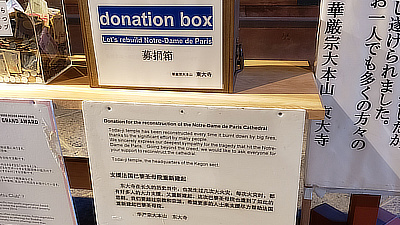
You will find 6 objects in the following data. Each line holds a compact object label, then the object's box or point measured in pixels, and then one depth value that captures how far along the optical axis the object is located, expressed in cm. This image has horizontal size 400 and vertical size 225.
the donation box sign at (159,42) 102
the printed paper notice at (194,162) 106
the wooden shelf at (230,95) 105
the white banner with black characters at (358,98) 117
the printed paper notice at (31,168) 116
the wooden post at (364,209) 148
